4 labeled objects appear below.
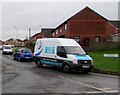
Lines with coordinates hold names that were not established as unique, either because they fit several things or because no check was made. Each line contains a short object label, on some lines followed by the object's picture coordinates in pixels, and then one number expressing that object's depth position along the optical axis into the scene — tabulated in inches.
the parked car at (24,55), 1237.1
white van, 741.3
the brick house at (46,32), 3823.6
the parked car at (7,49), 2064.8
